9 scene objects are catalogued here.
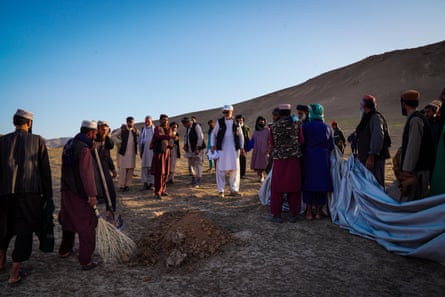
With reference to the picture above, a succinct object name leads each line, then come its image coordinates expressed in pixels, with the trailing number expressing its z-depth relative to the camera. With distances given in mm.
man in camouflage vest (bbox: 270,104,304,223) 5328
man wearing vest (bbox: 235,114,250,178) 10519
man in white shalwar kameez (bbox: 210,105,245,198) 7535
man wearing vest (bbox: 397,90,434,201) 4156
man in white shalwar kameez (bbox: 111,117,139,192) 8914
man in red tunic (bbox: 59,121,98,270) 3789
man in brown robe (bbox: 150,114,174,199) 7762
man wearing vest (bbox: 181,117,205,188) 9469
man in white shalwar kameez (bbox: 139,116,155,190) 9070
